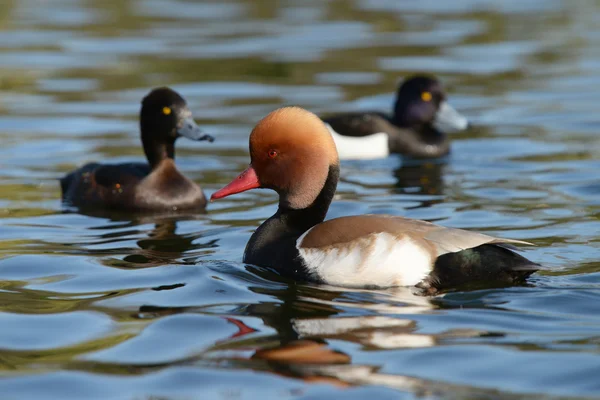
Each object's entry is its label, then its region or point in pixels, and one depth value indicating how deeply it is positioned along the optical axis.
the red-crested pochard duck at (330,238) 12.21
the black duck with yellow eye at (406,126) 24.77
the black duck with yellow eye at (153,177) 18.66
